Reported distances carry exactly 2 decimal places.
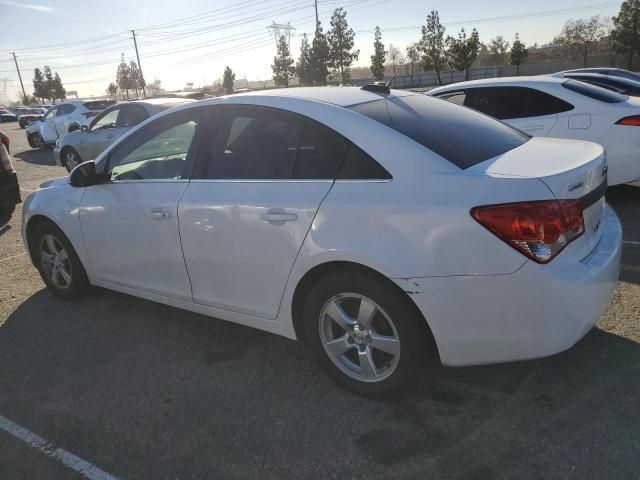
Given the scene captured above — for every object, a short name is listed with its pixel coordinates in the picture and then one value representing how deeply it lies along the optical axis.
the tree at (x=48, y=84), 94.00
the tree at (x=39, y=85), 93.62
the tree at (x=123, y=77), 97.75
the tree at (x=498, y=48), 82.07
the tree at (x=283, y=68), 70.69
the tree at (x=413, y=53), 59.43
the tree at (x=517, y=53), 55.50
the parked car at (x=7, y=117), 57.44
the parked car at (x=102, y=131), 9.78
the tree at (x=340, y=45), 61.88
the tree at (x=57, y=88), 94.75
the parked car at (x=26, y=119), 39.81
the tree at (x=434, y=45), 55.91
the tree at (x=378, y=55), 62.84
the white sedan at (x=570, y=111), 5.80
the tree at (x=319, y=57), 61.16
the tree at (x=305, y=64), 62.03
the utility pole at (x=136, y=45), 79.27
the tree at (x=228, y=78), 79.69
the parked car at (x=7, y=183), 7.49
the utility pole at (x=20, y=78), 108.25
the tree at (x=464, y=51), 52.91
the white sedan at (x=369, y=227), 2.34
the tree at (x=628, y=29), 43.34
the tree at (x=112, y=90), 102.08
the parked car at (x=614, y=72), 13.06
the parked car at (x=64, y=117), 16.97
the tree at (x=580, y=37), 62.41
